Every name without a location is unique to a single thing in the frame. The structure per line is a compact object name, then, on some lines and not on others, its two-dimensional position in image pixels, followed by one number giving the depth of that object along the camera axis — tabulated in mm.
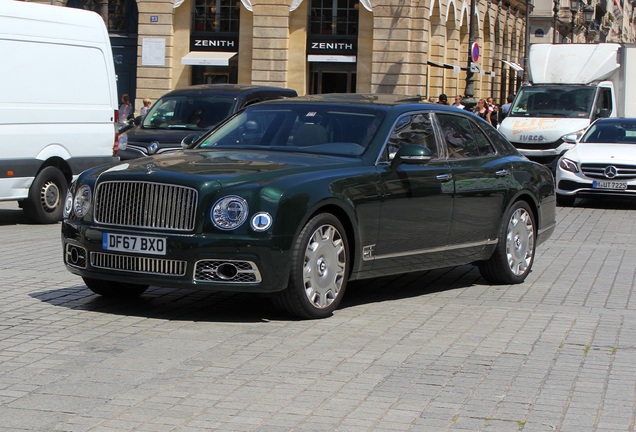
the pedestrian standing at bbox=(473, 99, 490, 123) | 35441
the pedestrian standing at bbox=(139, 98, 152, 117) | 36303
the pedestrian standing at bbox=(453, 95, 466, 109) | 35403
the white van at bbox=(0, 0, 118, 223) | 14930
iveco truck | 25938
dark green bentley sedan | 8289
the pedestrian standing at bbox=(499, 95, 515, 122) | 28369
